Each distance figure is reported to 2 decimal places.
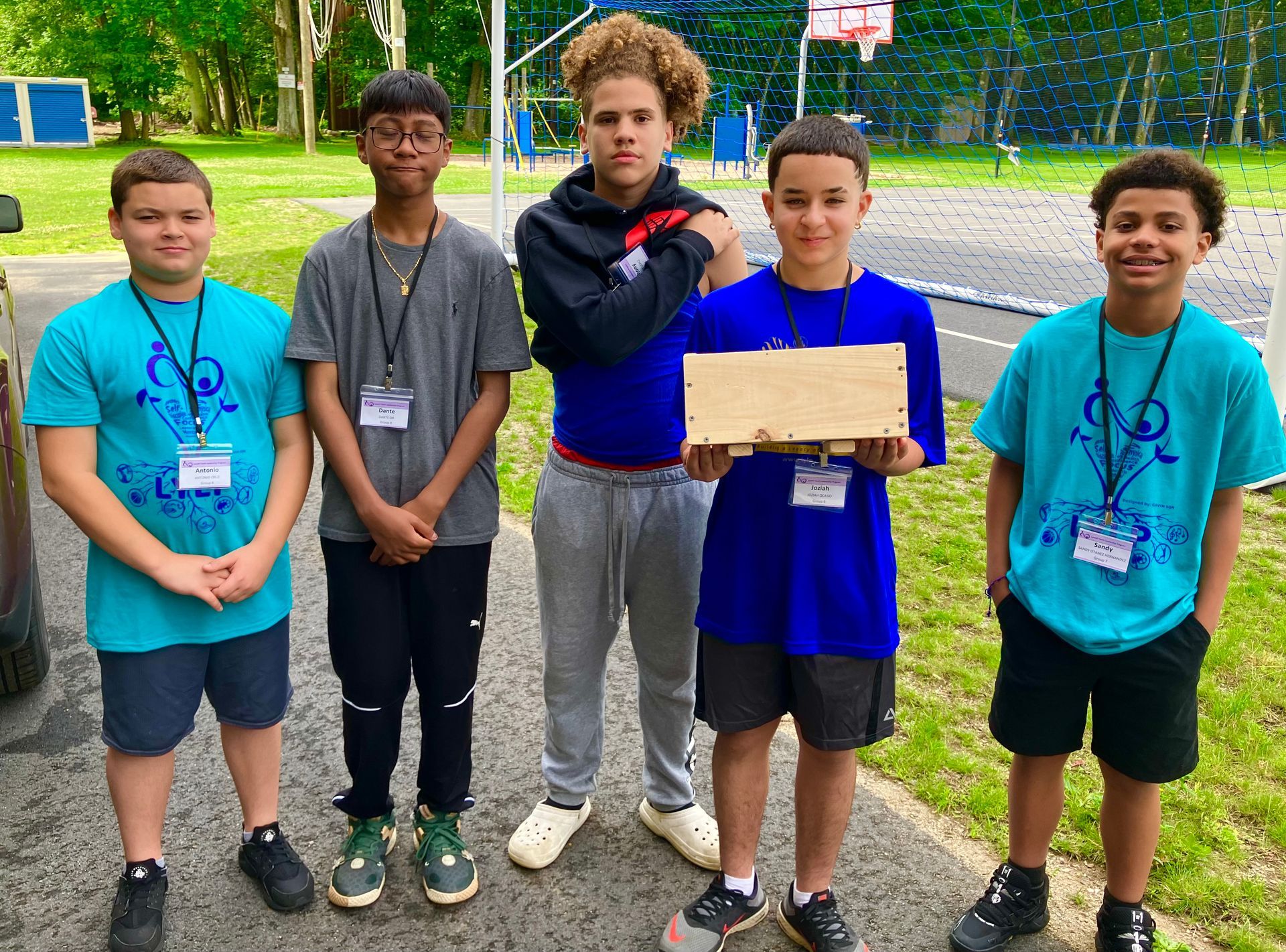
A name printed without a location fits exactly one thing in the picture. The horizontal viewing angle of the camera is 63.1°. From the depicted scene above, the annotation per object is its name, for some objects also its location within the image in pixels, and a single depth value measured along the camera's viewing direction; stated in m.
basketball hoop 15.62
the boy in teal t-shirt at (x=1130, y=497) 2.17
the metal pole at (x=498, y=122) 9.28
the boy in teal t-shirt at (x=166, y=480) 2.29
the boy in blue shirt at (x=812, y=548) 2.23
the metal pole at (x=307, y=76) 35.28
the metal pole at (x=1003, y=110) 14.30
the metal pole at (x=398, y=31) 22.48
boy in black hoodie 2.40
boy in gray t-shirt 2.45
